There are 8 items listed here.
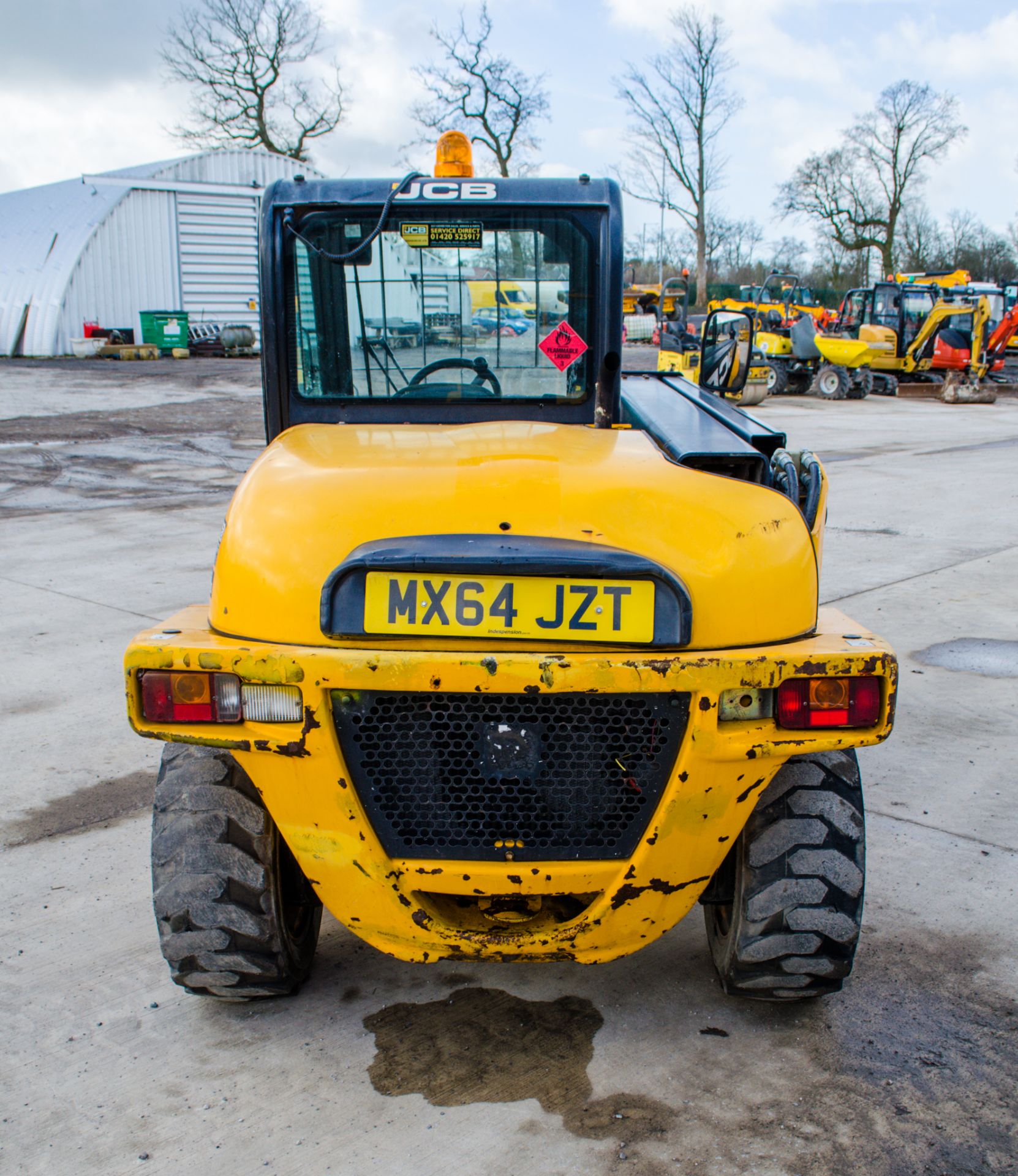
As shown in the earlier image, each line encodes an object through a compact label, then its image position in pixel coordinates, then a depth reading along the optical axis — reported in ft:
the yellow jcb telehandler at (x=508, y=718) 7.25
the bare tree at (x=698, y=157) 153.89
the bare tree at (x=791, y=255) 182.91
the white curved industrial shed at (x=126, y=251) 87.56
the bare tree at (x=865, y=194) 166.50
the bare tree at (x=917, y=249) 170.30
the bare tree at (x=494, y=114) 126.41
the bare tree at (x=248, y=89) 133.90
